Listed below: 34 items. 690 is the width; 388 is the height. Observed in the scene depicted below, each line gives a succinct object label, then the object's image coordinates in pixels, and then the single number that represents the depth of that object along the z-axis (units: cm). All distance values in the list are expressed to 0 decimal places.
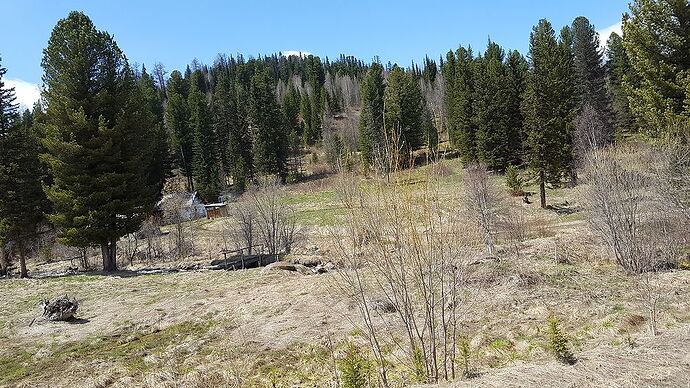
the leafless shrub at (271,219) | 2575
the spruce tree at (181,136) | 6231
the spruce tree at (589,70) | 4834
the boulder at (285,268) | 1930
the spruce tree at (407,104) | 5553
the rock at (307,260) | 2220
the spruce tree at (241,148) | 5517
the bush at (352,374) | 582
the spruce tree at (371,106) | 5319
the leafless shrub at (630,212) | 1251
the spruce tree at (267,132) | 5675
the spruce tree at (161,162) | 5022
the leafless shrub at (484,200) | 1844
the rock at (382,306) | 1077
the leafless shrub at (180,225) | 2967
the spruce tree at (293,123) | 6868
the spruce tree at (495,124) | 4350
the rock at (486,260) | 1549
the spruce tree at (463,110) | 4884
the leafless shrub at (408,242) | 611
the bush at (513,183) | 3400
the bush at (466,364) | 666
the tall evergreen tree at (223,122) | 6356
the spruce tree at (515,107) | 4359
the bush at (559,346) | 673
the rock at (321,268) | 1904
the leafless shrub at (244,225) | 2677
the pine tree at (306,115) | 8206
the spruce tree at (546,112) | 3059
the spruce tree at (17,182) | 2197
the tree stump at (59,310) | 1348
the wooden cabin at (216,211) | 4478
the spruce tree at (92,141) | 2091
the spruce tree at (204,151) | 5288
